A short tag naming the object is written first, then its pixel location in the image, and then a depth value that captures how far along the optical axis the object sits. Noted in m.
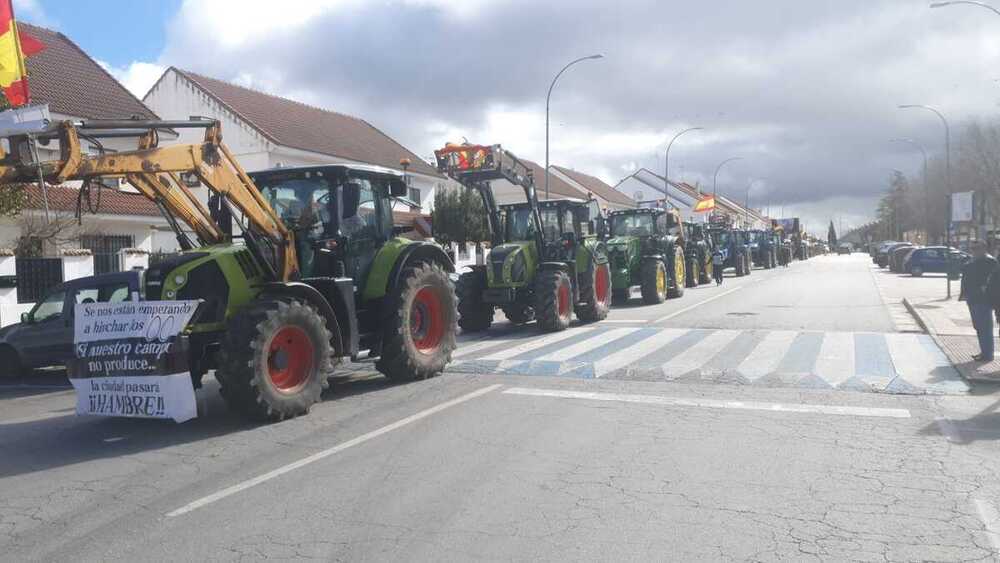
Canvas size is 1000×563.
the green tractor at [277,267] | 7.46
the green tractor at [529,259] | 14.02
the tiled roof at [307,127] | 31.81
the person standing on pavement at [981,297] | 10.50
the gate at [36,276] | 15.26
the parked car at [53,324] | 11.75
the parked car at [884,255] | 47.94
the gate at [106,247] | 17.09
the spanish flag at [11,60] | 11.88
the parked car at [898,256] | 40.47
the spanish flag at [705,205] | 48.10
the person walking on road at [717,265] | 30.50
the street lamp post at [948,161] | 34.28
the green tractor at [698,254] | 29.39
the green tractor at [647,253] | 21.14
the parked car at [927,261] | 36.09
